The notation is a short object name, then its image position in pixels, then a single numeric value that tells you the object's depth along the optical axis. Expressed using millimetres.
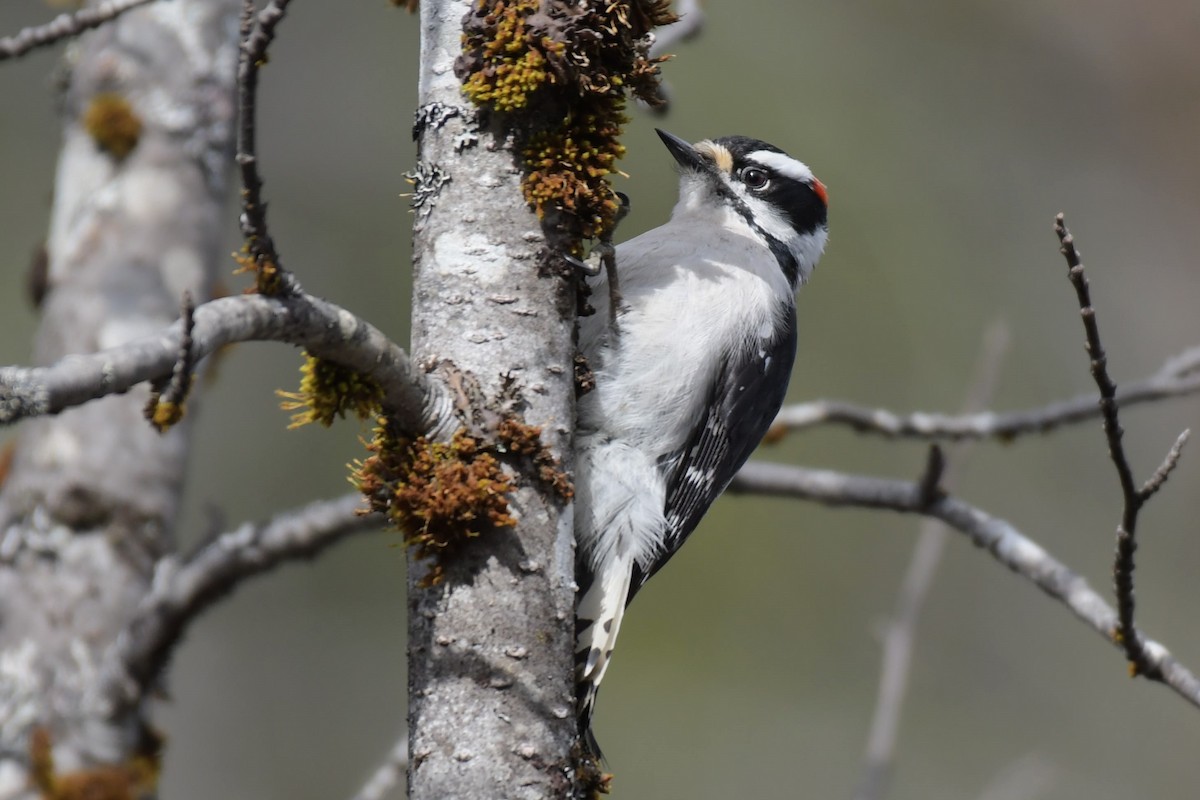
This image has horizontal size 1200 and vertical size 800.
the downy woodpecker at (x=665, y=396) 6684
